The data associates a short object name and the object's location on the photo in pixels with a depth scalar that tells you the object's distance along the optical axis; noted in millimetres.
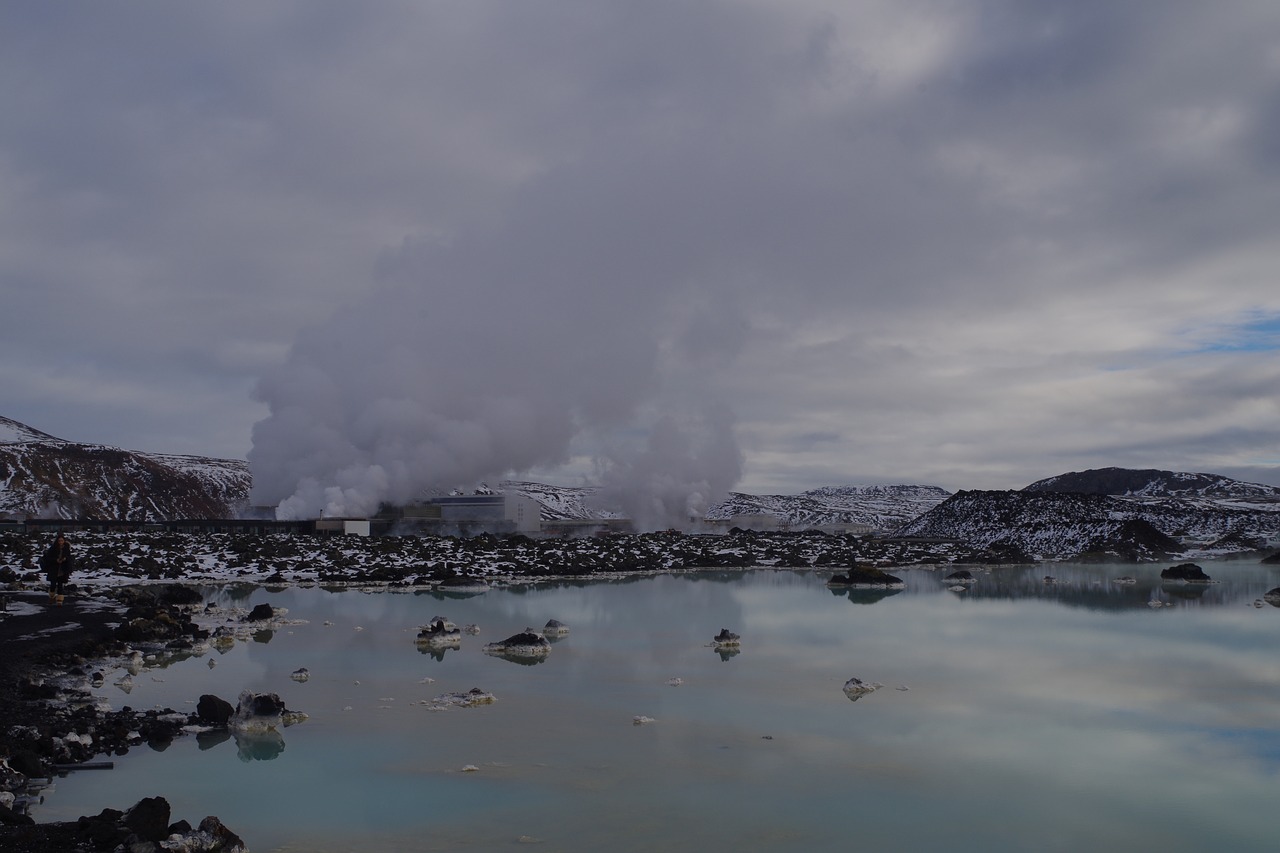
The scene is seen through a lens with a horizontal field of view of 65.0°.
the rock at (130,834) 7629
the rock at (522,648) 20828
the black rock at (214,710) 13219
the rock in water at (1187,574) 47594
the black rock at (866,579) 44438
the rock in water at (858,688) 16750
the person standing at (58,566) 25984
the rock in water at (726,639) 23078
